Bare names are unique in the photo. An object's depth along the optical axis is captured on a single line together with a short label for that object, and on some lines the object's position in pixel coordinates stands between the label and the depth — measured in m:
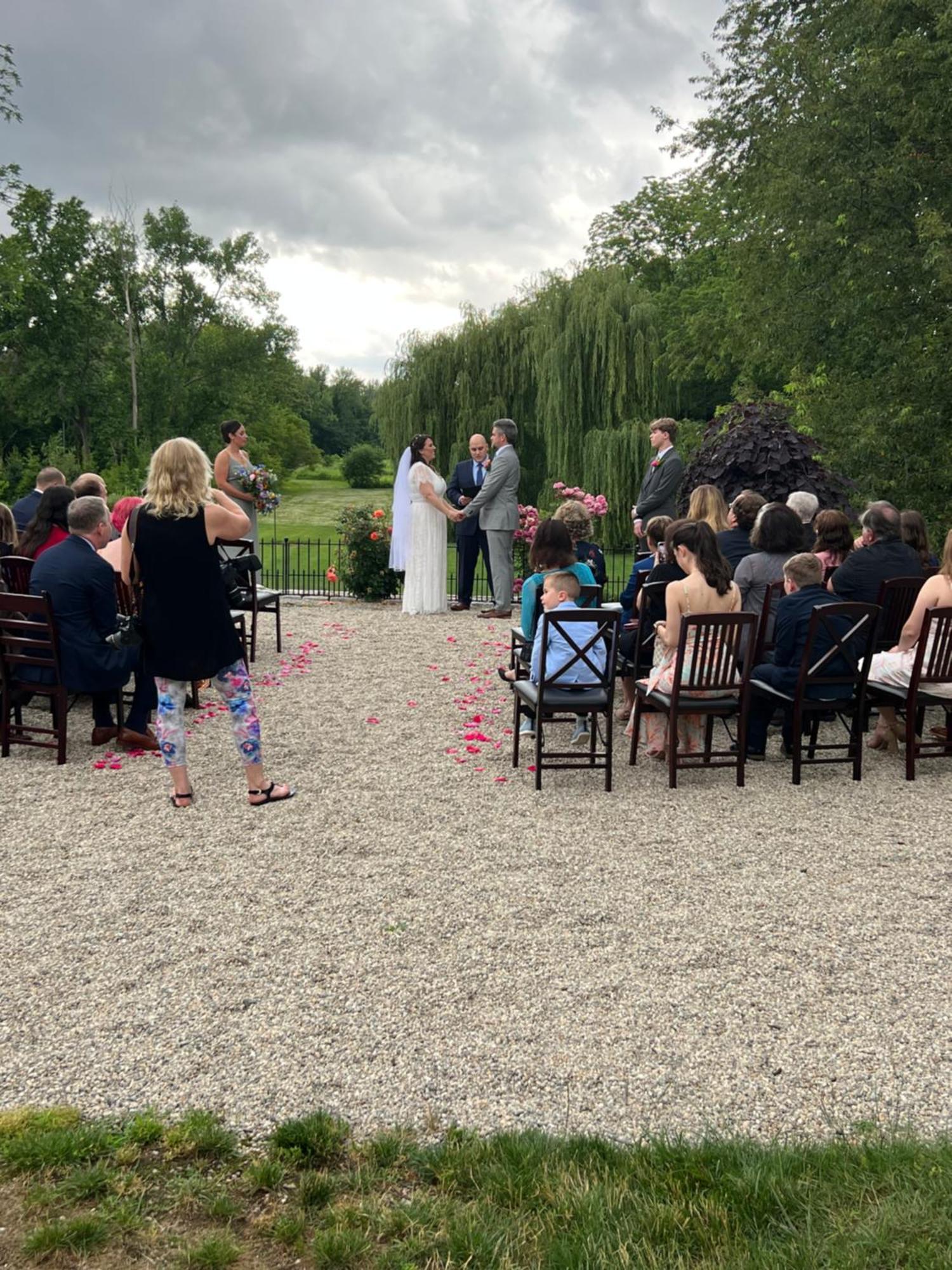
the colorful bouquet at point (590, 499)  13.65
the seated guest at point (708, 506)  8.24
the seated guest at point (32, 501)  9.42
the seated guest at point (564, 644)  6.79
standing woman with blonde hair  5.62
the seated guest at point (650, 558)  8.19
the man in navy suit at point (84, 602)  7.14
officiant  14.38
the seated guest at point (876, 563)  7.95
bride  14.17
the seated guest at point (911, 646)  7.02
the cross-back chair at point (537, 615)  7.44
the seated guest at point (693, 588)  6.80
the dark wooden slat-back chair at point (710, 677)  6.50
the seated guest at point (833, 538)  8.27
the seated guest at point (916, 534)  8.45
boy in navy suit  6.95
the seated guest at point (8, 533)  8.44
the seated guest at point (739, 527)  8.29
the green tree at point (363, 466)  64.56
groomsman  10.87
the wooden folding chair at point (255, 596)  10.20
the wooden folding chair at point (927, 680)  6.87
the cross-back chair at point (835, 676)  6.75
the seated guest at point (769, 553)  7.71
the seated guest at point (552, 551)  7.13
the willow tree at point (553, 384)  23.34
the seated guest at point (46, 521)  8.08
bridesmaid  12.47
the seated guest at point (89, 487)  8.47
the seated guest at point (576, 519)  8.12
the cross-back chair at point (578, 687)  6.52
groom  13.56
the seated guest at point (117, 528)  8.25
